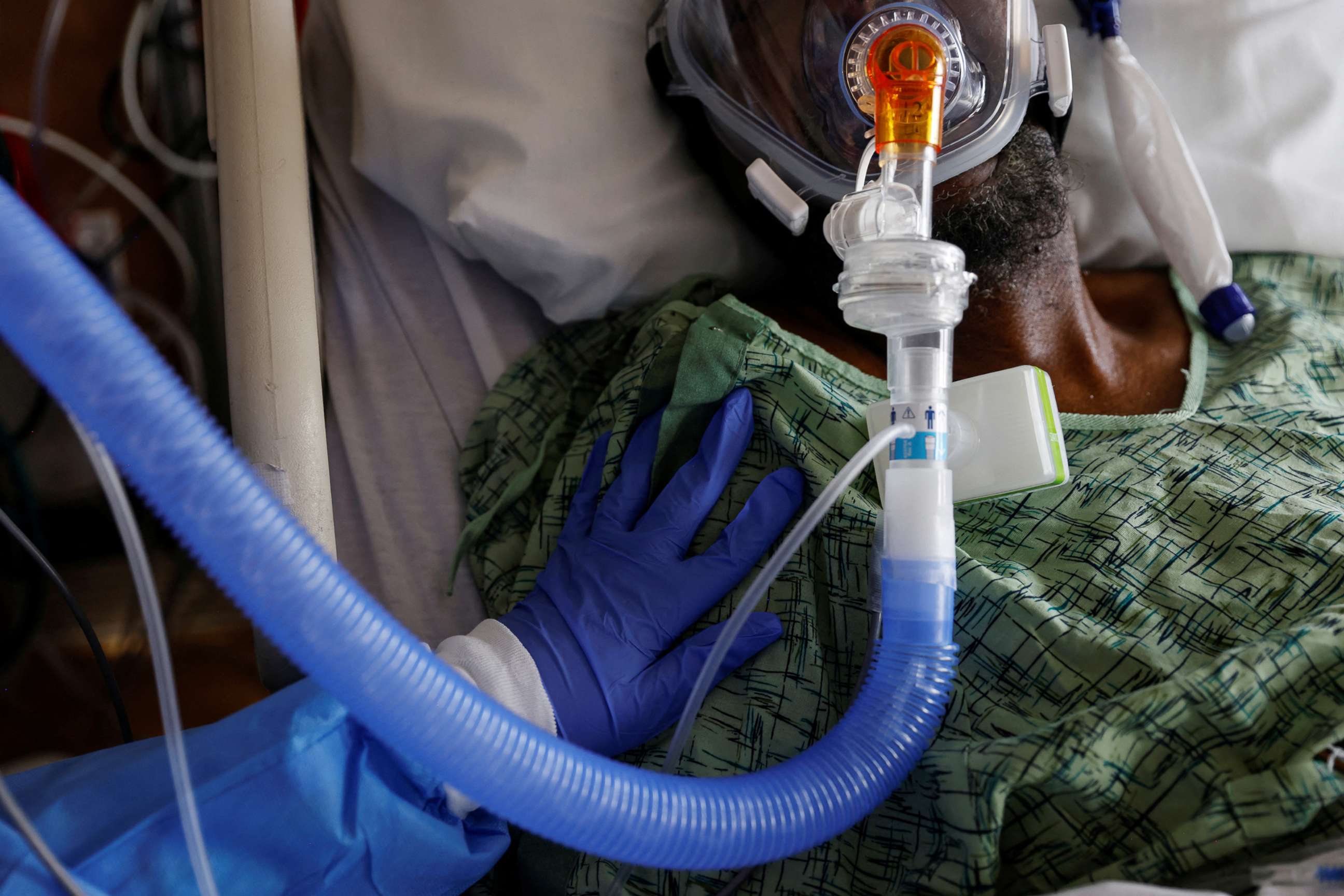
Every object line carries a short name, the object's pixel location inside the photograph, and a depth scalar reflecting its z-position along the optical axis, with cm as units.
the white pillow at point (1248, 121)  141
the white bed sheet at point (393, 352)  124
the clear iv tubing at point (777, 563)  74
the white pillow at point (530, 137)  121
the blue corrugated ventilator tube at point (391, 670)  54
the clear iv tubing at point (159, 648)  61
